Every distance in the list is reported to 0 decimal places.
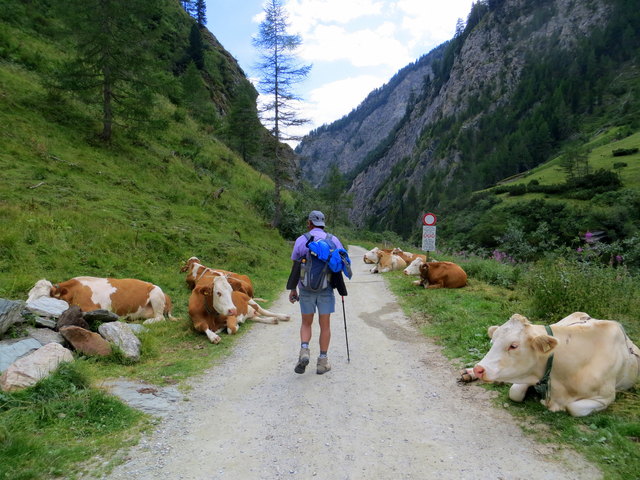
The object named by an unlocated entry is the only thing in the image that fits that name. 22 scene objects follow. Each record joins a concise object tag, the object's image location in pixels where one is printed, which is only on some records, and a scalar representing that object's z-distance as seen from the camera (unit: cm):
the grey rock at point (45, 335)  493
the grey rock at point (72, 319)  544
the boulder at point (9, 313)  475
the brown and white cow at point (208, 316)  714
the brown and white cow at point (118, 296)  697
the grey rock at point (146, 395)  412
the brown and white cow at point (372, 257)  2187
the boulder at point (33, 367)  381
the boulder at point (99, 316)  586
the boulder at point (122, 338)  545
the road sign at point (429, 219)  1378
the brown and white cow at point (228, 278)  949
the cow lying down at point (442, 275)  1131
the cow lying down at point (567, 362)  385
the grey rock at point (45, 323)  534
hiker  521
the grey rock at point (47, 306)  559
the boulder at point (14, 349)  418
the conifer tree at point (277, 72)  2158
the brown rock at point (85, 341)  517
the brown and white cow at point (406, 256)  1772
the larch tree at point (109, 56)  1689
